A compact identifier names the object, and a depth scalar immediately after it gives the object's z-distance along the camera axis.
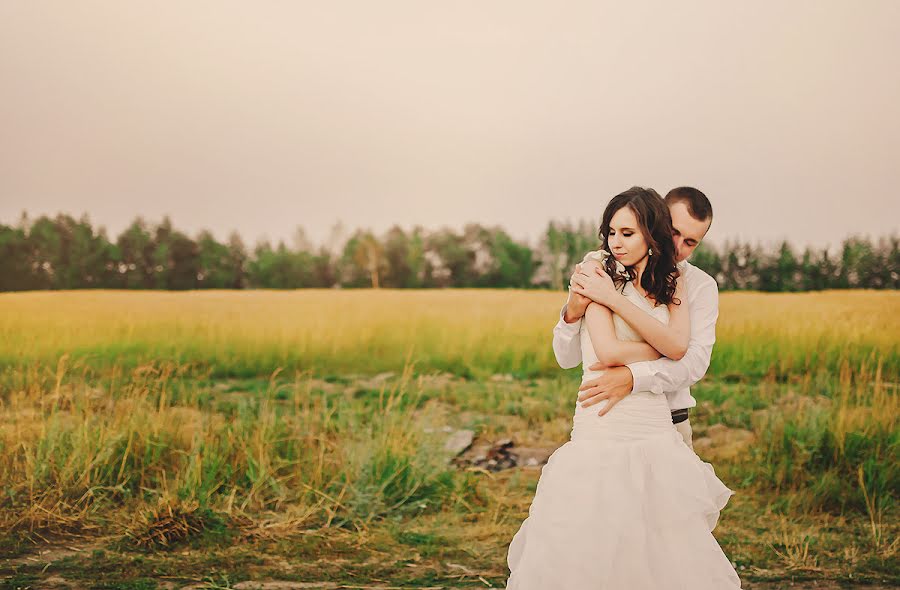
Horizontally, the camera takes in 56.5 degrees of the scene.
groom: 2.13
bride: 2.10
